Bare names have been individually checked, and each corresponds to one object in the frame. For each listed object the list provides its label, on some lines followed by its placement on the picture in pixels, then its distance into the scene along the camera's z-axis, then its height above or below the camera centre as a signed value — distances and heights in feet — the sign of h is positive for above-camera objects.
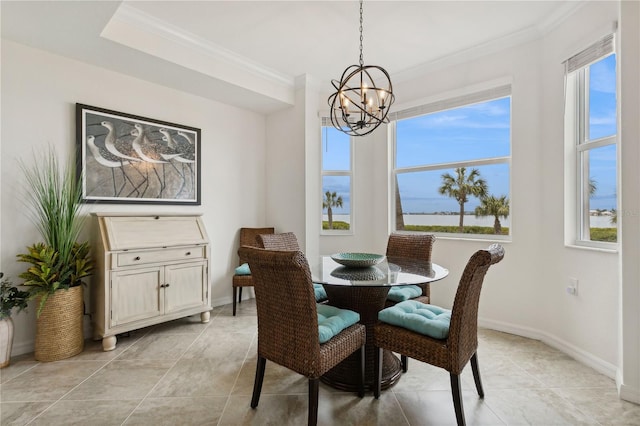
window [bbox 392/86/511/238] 9.83 +1.68
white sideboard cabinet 7.98 -1.72
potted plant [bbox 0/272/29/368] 6.97 -2.26
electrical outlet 7.68 -1.98
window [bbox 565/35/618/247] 7.09 +1.79
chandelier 6.53 +4.06
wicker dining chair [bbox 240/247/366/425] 4.67 -1.81
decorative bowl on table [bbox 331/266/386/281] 5.84 -1.29
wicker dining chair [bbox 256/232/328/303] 7.86 -0.92
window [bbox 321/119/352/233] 12.94 +1.40
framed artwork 8.83 +1.81
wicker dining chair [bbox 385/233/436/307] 8.53 -1.06
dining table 5.93 -1.88
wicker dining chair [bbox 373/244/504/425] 4.82 -2.19
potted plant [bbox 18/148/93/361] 7.32 -1.23
